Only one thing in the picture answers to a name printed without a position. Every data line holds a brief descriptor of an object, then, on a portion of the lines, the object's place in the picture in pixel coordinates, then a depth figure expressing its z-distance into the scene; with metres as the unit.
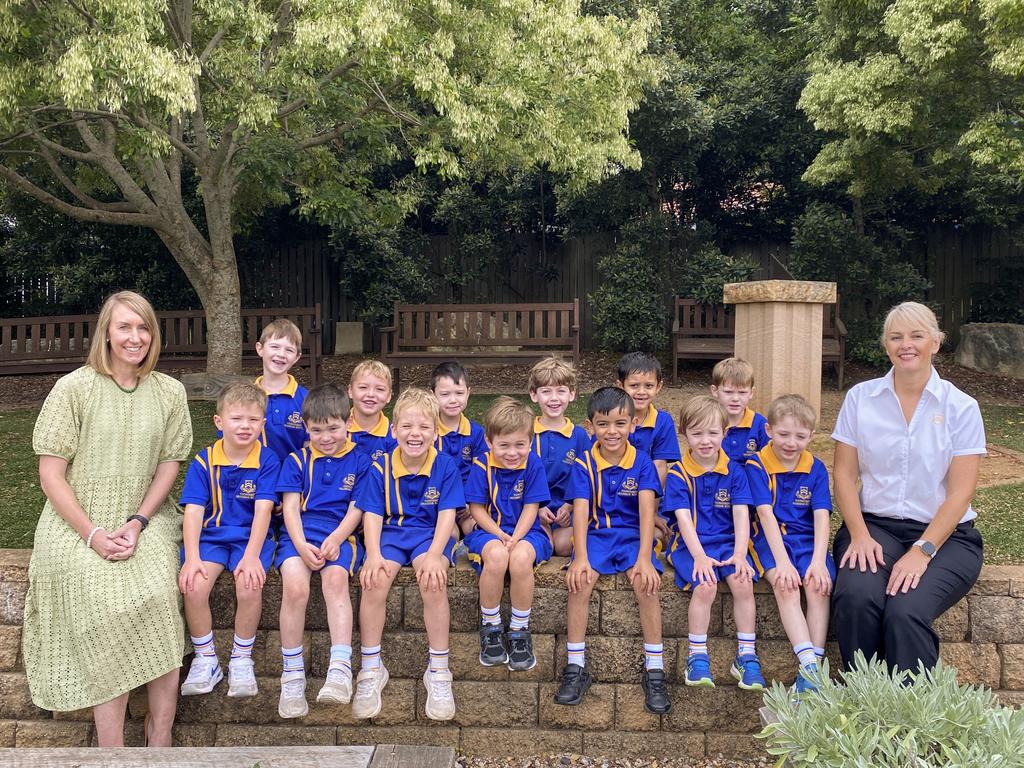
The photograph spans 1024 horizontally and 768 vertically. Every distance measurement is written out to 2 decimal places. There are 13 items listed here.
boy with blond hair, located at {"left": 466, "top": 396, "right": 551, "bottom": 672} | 2.88
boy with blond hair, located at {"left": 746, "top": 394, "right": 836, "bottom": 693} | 2.84
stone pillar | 5.68
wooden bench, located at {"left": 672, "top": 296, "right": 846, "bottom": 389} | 9.59
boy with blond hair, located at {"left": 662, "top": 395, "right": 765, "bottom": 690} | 2.87
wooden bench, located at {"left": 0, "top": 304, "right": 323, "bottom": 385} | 9.20
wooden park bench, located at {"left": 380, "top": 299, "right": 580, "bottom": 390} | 9.01
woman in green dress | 2.69
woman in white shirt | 2.71
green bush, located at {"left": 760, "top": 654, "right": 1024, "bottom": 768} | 1.75
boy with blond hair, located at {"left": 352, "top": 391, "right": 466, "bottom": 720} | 2.84
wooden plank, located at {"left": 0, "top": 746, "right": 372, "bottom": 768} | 2.12
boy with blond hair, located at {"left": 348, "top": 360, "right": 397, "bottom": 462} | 3.45
